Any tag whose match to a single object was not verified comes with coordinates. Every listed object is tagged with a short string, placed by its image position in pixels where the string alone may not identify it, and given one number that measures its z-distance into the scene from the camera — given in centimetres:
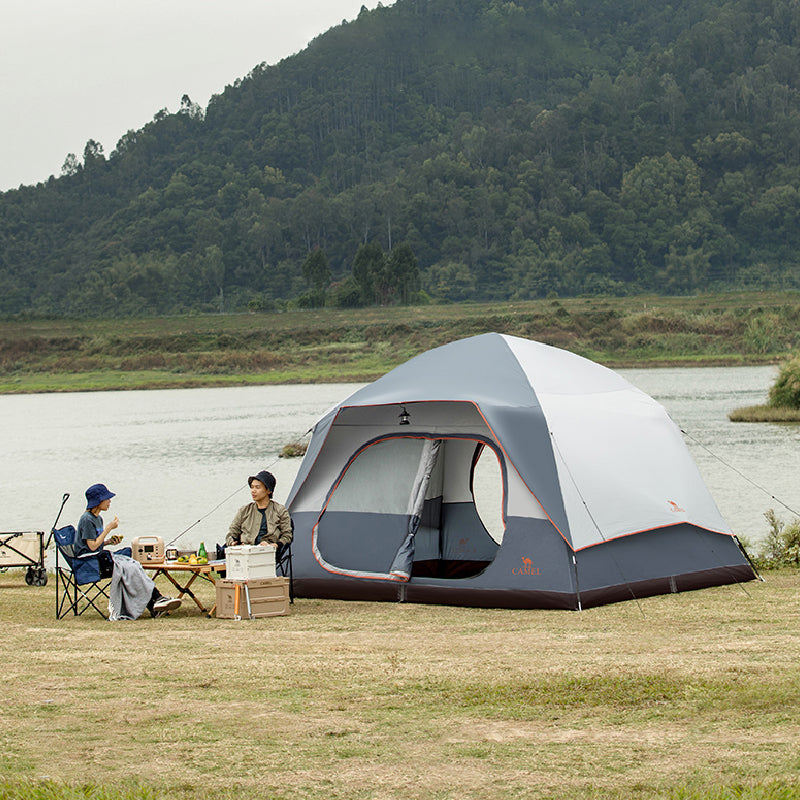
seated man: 2023
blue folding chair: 1937
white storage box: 1915
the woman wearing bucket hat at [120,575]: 1942
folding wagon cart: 2532
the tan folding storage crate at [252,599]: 1926
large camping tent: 1993
